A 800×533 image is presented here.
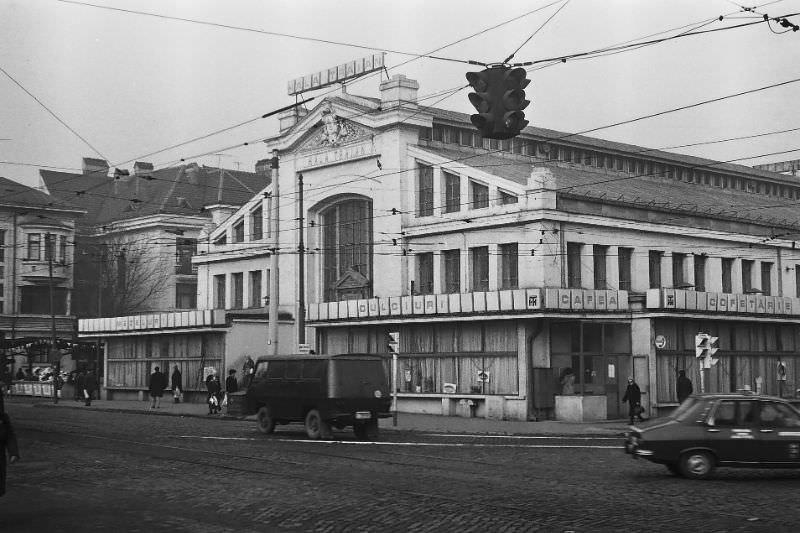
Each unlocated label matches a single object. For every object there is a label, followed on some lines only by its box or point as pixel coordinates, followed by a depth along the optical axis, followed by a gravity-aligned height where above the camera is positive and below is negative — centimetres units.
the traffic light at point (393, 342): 3716 +72
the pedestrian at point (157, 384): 4844 -80
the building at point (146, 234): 9006 +1091
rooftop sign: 5300 +1408
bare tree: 8875 +716
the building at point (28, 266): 8762 +782
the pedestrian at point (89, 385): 5293 -91
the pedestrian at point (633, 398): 3838 -120
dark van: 2992 -77
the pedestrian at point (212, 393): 4431 -110
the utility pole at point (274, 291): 4316 +287
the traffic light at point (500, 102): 1638 +380
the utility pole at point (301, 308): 4216 +216
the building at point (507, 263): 4272 +445
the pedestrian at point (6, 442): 1379 -93
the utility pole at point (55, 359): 5653 +34
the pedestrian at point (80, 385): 5801 -100
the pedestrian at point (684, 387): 3844 -84
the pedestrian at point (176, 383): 5297 -84
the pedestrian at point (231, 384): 4509 -76
